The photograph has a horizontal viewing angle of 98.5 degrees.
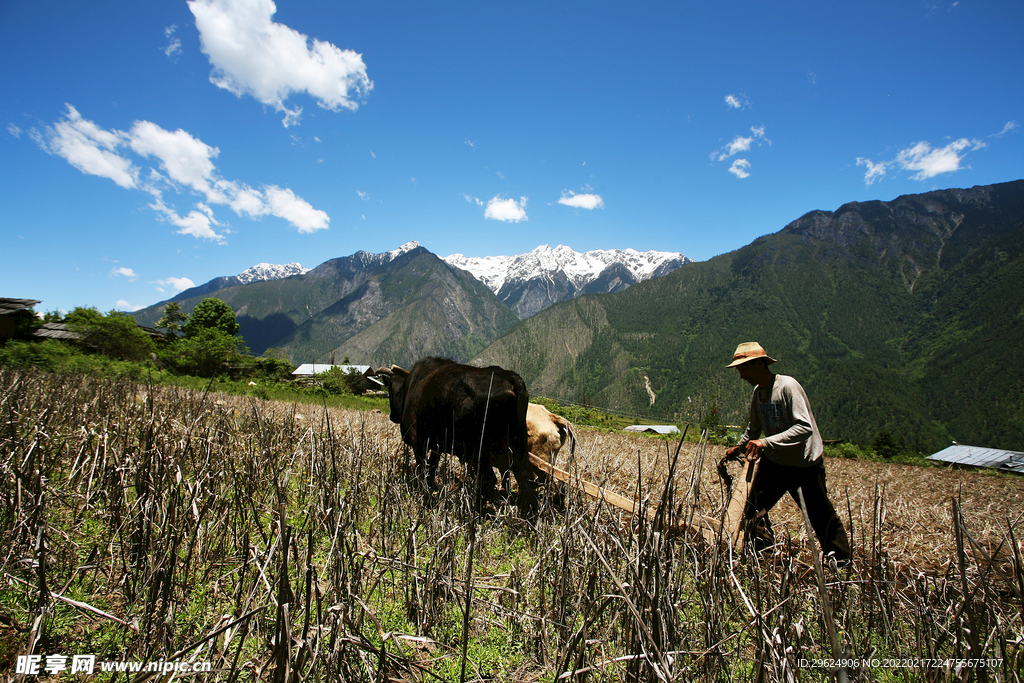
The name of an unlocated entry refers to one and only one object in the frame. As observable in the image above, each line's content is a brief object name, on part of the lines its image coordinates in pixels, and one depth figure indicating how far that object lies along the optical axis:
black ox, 5.55
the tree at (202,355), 39.78
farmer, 4.04
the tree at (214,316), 67.19
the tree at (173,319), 67.19
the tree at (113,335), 34.62
